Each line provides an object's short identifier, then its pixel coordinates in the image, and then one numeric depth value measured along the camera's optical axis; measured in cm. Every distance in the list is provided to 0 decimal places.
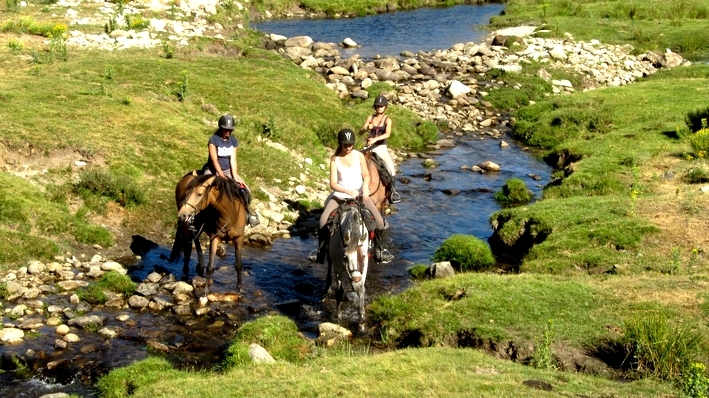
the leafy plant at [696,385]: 1028
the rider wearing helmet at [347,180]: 1683
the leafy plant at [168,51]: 3594
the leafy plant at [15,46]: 3297
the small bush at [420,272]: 2000
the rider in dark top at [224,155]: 1820
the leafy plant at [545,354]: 1312
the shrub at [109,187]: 2162
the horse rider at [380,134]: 2228
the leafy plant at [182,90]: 3023
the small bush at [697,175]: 2475
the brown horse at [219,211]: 1689
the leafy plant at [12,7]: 4188
